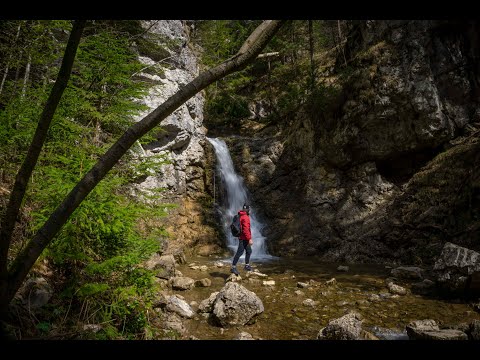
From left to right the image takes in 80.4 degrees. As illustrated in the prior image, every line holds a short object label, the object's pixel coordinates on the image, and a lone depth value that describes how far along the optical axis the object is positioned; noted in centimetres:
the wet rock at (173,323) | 469
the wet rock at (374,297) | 650
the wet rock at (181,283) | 700
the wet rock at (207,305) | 572
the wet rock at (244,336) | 459
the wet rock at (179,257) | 984
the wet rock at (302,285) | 748
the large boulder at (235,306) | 516
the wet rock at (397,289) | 684
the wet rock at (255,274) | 852
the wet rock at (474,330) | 430
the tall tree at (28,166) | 171
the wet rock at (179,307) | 543
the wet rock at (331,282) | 768
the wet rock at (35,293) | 334
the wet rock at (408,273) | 803
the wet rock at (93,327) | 344
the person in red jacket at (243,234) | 848
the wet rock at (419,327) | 455
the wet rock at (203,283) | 741
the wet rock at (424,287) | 688
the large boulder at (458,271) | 607
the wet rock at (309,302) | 627
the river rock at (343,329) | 431
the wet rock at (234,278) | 785
